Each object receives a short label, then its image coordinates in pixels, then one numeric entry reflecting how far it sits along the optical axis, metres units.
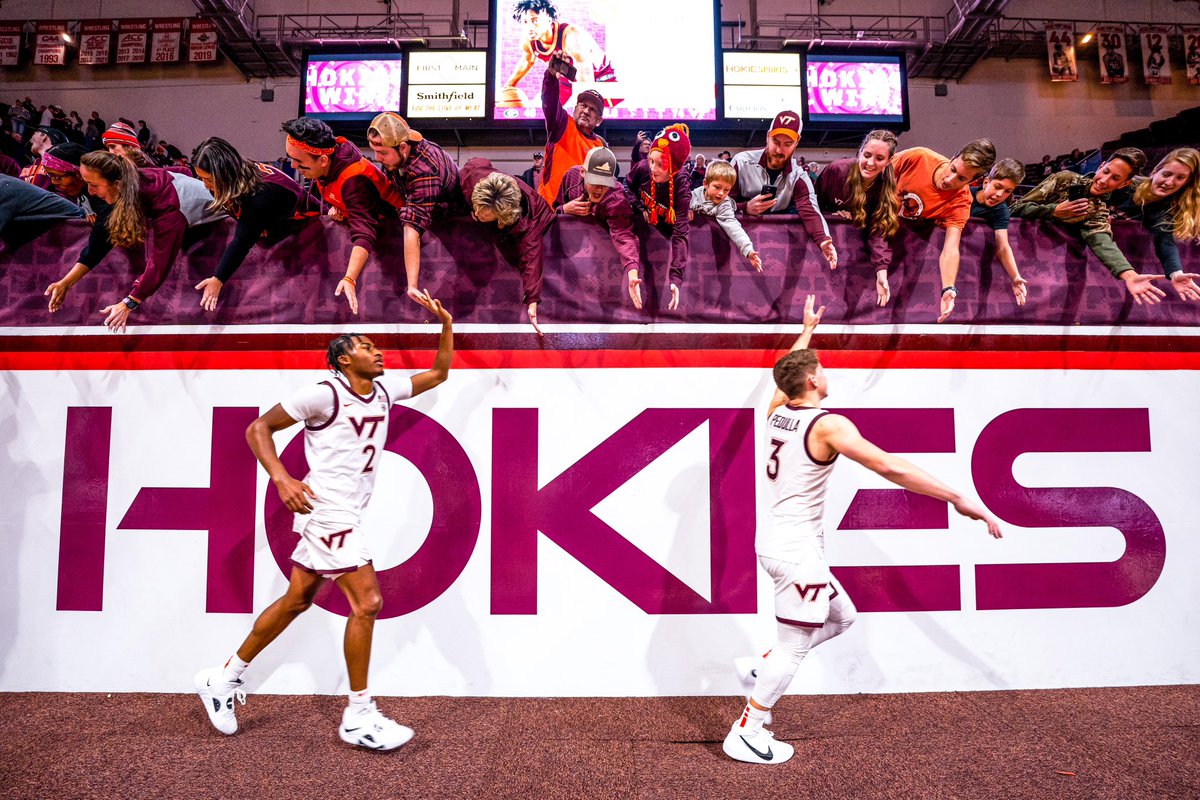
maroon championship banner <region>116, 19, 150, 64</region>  11.91
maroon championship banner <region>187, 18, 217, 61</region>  11.85
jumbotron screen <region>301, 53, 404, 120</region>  9.38
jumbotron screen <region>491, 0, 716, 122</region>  9.07
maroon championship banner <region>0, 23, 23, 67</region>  11.73
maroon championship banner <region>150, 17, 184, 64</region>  11.91
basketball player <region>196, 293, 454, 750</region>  2.81
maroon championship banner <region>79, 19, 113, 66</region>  11.86
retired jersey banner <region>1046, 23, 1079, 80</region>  11.48
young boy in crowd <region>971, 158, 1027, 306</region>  3.52
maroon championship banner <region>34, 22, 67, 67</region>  11.75
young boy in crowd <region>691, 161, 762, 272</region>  3.49
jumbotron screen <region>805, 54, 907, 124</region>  9.52
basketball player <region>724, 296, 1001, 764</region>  2.72
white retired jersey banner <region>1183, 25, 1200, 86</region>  11.42
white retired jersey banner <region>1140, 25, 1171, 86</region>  11.51
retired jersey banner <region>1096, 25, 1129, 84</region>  11.62
